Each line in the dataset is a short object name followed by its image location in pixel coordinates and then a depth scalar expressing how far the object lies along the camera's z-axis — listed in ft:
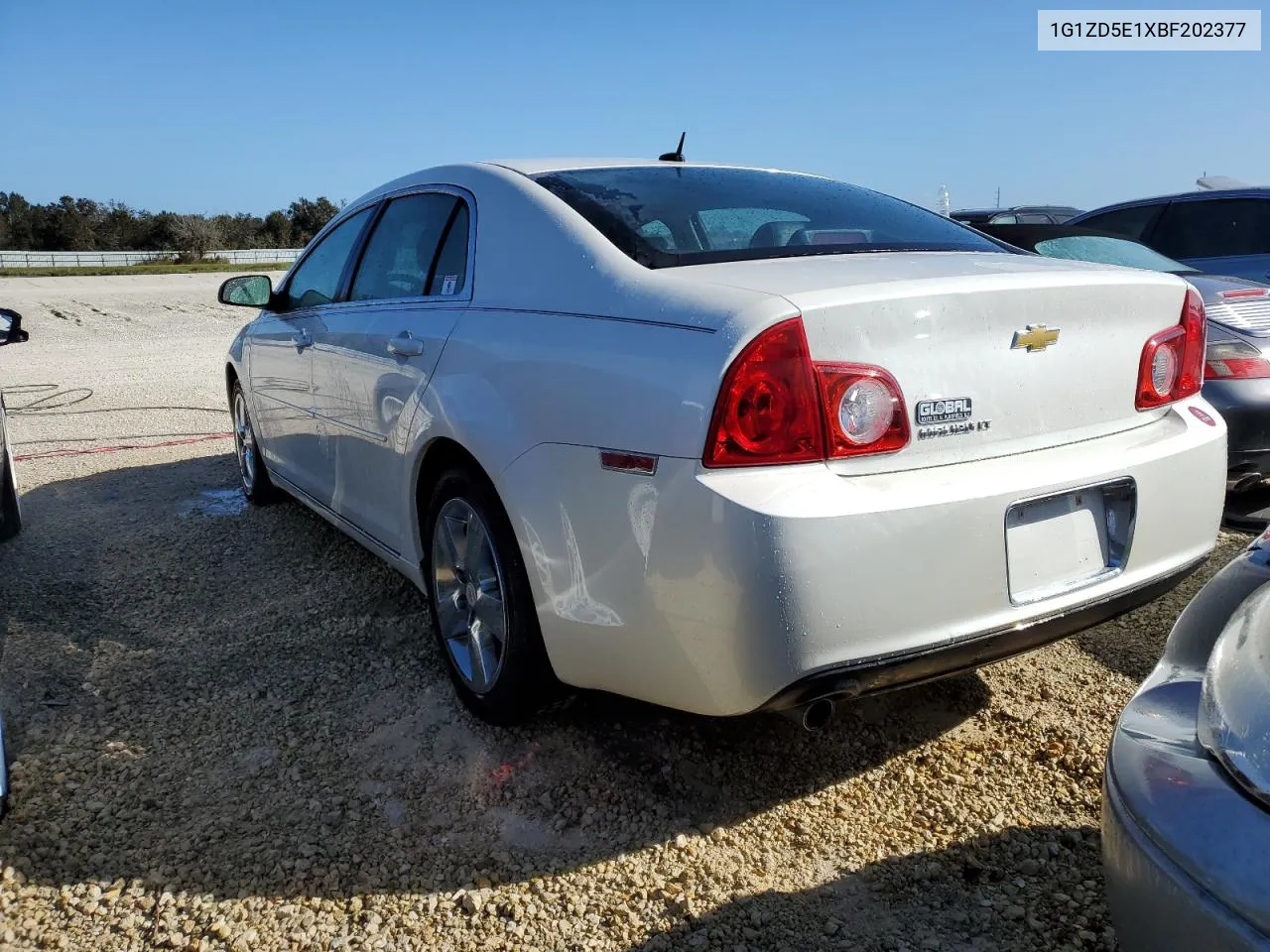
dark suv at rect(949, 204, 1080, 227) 47.62
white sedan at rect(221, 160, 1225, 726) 6.87
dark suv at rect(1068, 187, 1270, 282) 22.63
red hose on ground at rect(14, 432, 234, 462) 23.10
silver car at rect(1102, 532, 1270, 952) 4.23
